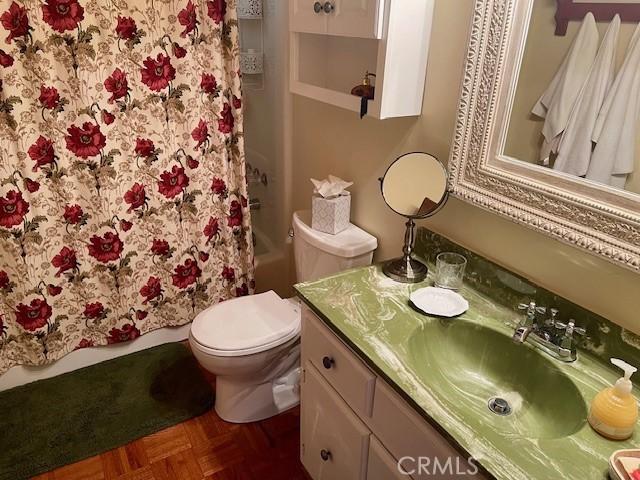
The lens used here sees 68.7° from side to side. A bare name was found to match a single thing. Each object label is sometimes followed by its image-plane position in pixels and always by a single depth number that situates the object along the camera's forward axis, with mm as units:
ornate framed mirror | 988
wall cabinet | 1286
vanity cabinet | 999
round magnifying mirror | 1365
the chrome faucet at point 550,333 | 1108
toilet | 1685
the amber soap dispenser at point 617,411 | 893
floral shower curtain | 1650
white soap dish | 1260
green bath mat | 1764
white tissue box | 1724
